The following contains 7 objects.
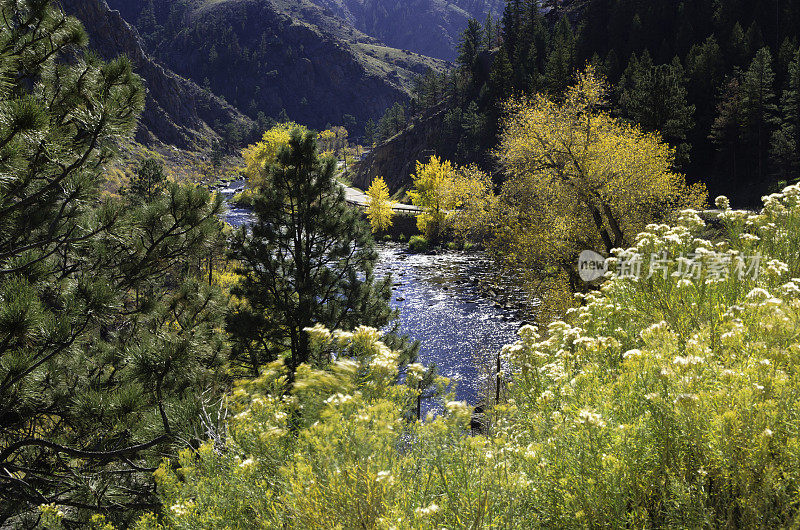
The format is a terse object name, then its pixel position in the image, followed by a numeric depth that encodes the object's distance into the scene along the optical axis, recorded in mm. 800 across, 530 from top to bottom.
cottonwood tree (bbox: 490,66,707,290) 17828
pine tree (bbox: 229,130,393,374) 12148
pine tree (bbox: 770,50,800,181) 39219
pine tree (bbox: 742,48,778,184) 42219
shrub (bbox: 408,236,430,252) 49094
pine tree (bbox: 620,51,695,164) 38750
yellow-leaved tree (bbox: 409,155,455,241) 49219
